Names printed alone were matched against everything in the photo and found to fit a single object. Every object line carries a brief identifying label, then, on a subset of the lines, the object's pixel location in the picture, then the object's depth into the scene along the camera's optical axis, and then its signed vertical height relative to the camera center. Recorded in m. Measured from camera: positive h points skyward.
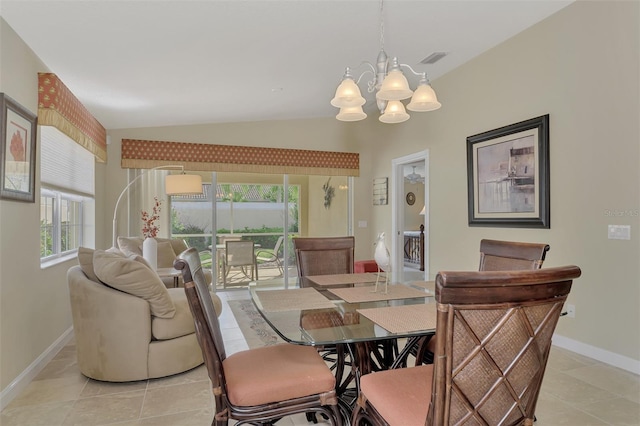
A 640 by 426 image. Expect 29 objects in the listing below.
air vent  3.94 +1.69
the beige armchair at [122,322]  2.58 -0.75
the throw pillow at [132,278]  2.55 -0.44
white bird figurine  2.11 -0.24
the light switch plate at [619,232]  2.79 -0.14
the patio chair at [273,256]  6.12 -0.68
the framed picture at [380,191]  6.17 +0.39
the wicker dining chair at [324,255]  2.91 -0.32
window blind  3.30 +0.53
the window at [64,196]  3.33 +0.20
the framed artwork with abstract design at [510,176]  3.42 +0.38
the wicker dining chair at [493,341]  0.98 -0.36
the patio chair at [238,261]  5.93 -0.74
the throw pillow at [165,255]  4.80 -0.52
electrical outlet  3.17 -0.83
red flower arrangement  5.42 +0.02
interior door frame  5.87 +0.03
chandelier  2.07 +0.71
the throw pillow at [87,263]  2.80 -0.36
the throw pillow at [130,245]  4.37 -0.36
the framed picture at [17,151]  2.36 +0.44
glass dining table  1.48 -0.46
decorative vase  3.75 -0.35
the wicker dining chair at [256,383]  1.50 -0.70
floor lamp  4.57 +0.38
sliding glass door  5.84 -0.02
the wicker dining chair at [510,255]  2.05 -0.25
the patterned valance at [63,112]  2.95 +0.92
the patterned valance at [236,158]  5.46 +0.89
